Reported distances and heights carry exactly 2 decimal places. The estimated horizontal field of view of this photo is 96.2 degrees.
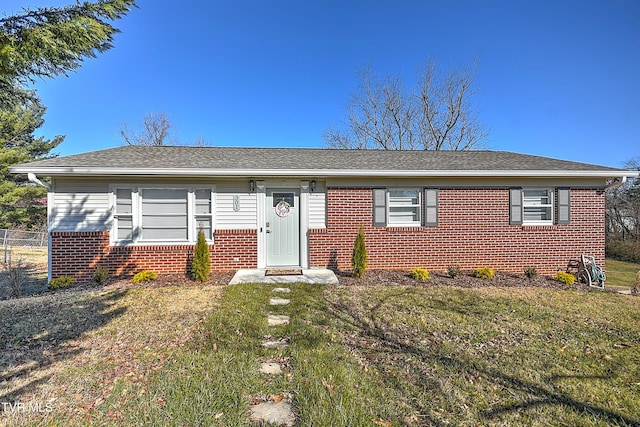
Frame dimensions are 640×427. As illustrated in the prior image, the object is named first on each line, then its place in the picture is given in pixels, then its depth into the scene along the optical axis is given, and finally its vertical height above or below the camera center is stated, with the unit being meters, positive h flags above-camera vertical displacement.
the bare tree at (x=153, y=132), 24.09 +7.60
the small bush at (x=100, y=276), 6.50 -1.26
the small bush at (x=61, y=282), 6.37 -1.39
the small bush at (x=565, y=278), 7.01 -1.43
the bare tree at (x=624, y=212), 15.64 +0.44
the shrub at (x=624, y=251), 13.58 -1.53
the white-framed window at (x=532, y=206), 7.92 +0.39
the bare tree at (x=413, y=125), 20.23 +7.15
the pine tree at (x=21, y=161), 15.16 +3.00
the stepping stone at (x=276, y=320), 4.20 -1.50
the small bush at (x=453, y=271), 7.21 -1.30
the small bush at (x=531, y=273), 7.42 -1.37
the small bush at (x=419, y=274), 6.87 -1.32
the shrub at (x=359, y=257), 6.89 -0.89
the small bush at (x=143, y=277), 6.52 -1.30
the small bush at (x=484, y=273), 7.22 -1.34
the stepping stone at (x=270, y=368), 2.92 -1.54
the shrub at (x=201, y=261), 6.55 -0.94
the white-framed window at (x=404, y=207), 7.90 +0.36
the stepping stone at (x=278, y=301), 5.05 -1.45
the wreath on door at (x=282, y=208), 7.64 +0.31
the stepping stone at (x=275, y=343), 3.48 -1.52
